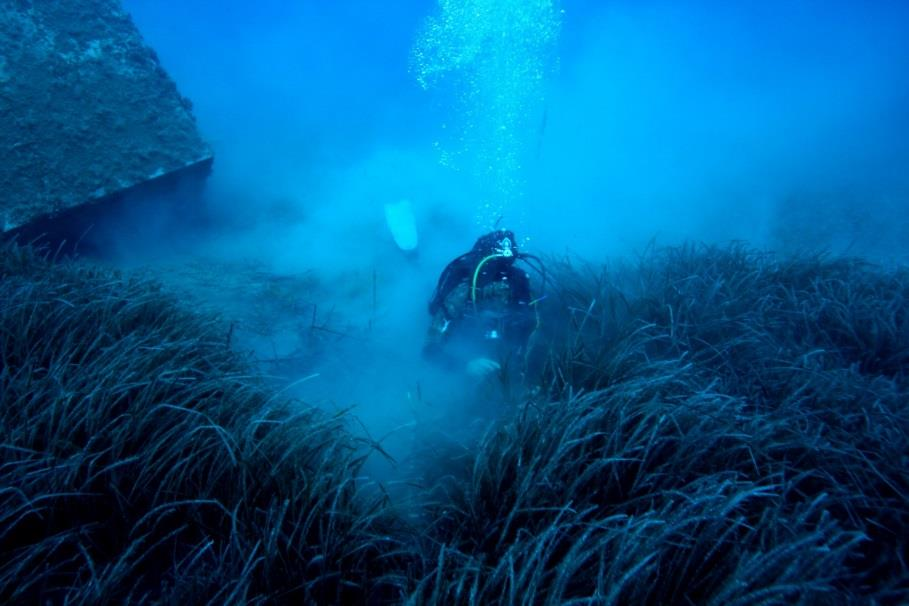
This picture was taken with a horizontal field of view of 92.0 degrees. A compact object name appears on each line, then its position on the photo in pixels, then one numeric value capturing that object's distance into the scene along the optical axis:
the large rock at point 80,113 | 4.26
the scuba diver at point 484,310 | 3.74
